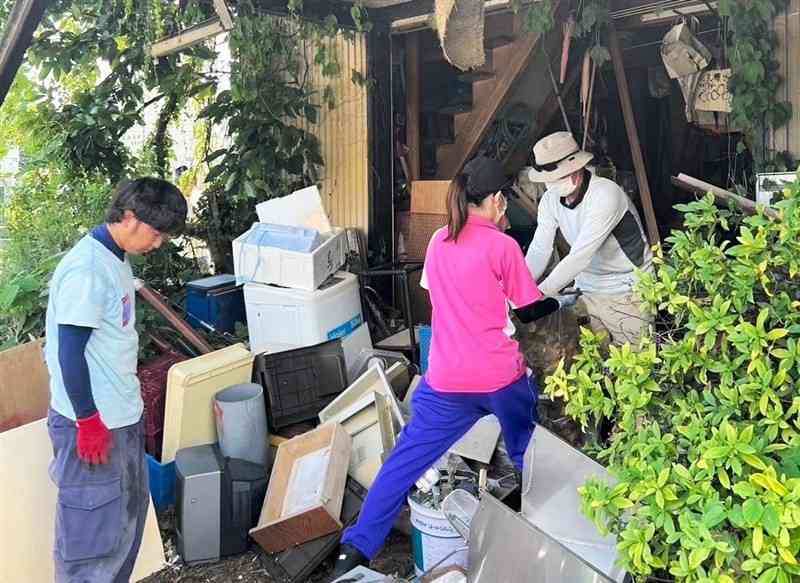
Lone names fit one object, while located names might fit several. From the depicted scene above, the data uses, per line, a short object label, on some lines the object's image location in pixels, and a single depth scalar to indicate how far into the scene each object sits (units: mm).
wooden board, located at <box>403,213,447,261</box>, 6332
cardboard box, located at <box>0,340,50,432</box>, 3787
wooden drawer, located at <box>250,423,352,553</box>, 3453
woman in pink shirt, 3113
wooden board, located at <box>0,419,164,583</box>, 3266
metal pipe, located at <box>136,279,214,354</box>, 5128
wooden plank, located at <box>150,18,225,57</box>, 4945
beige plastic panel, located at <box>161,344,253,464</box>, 4152
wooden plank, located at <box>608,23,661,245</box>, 5609
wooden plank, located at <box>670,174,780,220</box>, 2719
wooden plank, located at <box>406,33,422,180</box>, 6711
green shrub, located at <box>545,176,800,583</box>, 1406
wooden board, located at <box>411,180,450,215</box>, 6250
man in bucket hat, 3697
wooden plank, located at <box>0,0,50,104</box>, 3211
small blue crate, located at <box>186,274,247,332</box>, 5820
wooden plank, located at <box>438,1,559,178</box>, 5871
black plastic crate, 4590
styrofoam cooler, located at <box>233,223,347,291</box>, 5105
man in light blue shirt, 2621
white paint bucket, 3090
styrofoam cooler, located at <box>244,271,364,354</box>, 5090
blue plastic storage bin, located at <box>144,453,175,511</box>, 4164
